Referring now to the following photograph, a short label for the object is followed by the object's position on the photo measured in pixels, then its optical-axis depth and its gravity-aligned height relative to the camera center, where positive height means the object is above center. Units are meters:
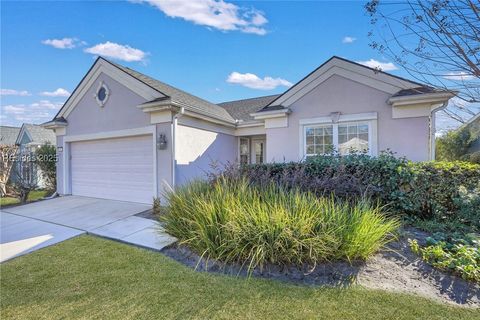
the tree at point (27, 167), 15.07 -0.52
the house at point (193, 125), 8.02 +1.24
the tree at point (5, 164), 14.02 -0.31
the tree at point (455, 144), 15.55 +0.78
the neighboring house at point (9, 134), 22.88 +2.45
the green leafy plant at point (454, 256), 3.45 -1.56
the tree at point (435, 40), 3.75 +1.95
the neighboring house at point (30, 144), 15.35 +1.14
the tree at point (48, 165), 14.13 -0.37
